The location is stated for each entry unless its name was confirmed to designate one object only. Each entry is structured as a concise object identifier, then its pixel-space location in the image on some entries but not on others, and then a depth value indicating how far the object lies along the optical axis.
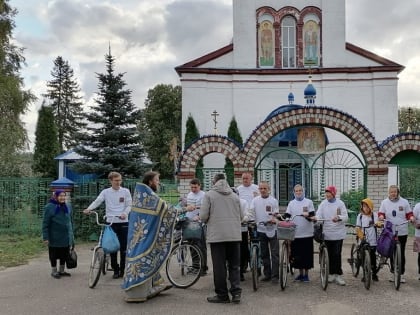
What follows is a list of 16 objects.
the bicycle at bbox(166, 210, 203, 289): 7.93
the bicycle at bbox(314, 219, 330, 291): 7.79
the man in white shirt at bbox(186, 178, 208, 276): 8.62
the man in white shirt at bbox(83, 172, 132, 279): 8.48
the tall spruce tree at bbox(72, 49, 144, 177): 16.25
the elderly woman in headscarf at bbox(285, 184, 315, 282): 8.26
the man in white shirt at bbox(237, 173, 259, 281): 9.09
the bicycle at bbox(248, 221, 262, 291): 7.67
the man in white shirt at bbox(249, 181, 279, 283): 8.21
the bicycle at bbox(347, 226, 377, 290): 7.80
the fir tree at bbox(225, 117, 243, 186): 24.45
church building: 25.00
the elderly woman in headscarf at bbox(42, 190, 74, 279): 8.55
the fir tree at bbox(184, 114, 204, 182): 24.28
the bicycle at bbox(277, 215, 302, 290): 7.70
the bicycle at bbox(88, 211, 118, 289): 7.93
